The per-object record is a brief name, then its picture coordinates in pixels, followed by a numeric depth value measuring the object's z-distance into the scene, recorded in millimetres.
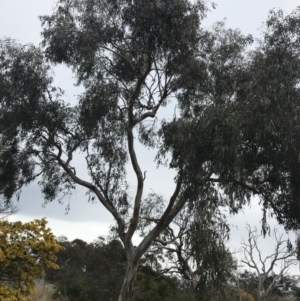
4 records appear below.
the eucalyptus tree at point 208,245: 6532
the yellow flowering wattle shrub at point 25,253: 6671
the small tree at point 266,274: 15177
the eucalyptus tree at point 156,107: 6008
